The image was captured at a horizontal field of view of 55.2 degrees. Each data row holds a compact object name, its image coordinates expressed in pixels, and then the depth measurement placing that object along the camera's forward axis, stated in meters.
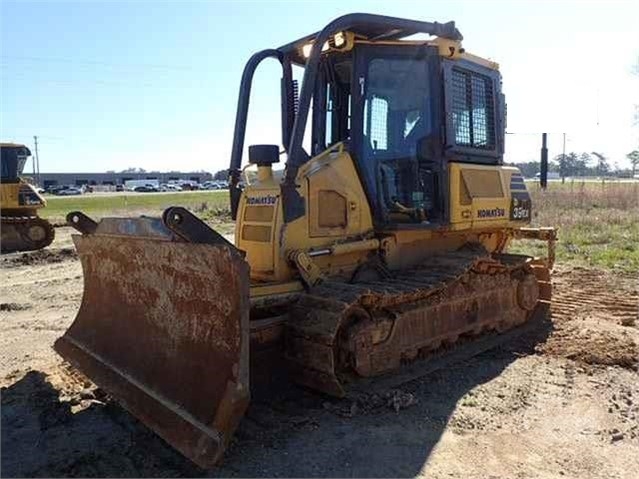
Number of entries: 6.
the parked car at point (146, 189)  75.31
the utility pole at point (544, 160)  16.75
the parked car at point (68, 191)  65.81
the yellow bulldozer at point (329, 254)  4.04
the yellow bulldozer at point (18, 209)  15.71
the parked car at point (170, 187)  79.06
